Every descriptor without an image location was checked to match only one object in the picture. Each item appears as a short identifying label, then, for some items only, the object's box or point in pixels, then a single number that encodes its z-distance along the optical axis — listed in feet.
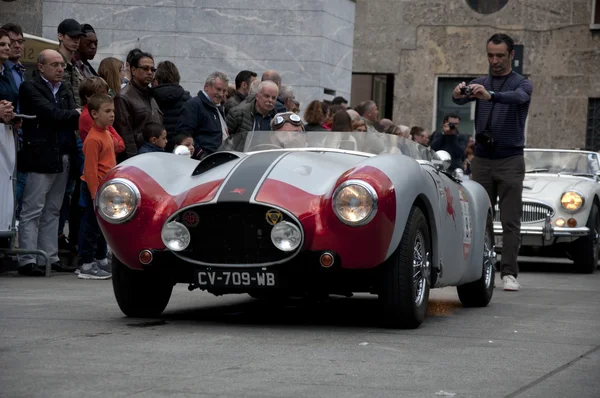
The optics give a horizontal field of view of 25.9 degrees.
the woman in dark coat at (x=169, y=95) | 41.81
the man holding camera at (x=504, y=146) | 36.96
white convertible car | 48.96
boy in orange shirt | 35.32
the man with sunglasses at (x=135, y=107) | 38.65
